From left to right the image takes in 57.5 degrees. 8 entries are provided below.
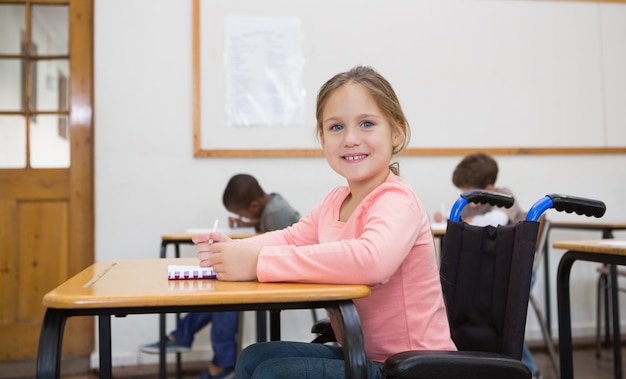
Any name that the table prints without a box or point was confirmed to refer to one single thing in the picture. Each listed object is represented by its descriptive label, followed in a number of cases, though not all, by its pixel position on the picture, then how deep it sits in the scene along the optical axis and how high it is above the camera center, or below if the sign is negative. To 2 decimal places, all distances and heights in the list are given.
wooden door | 2.96 +0.23
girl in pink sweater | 0.94 -0.08
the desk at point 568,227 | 2.52 -0.14
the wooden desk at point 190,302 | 0.81 -0.14
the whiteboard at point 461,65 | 3.05 +0.77
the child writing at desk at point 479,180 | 2.54 +0.09
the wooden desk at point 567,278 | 1.47 -0.22
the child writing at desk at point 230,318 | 2.61 -0.54
